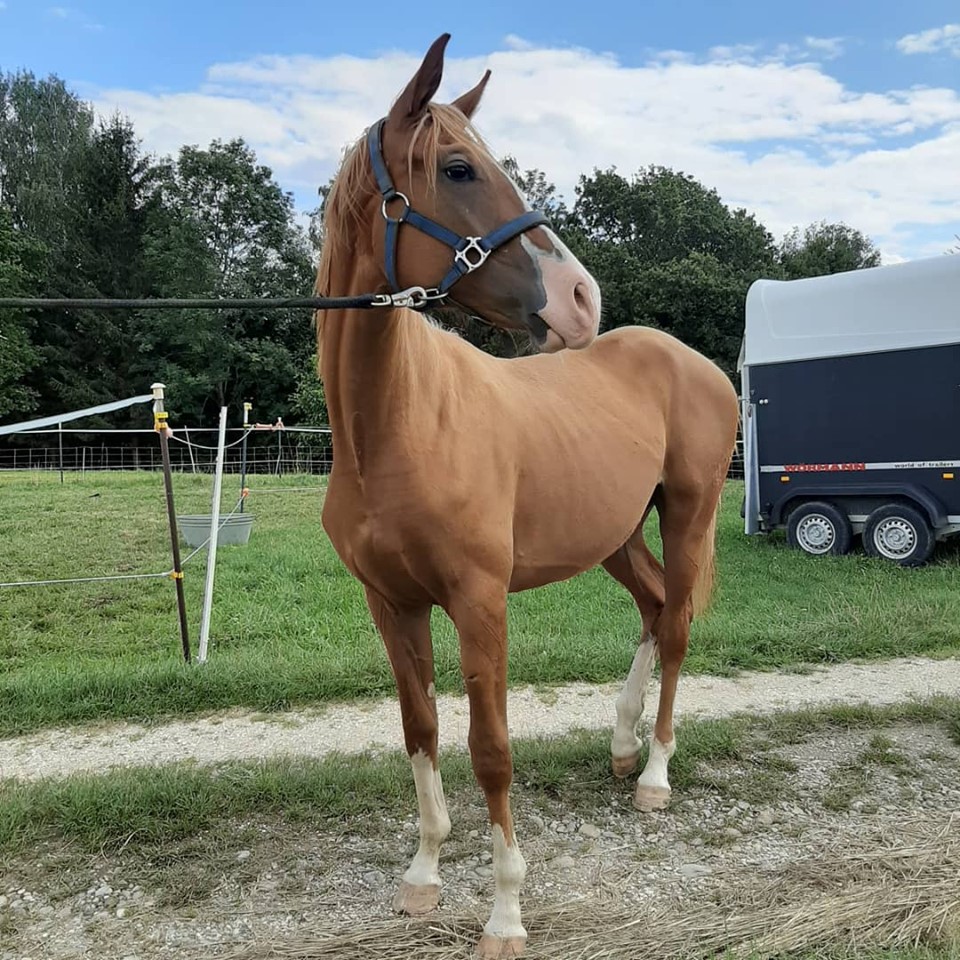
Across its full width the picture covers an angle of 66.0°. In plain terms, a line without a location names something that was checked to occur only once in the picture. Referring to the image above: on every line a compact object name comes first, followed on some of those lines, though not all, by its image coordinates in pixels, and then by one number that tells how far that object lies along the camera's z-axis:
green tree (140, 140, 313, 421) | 30.95
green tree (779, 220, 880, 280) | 34.94
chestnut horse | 1.86
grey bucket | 9.09
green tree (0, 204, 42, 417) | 27.91
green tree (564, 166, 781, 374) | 29.80
